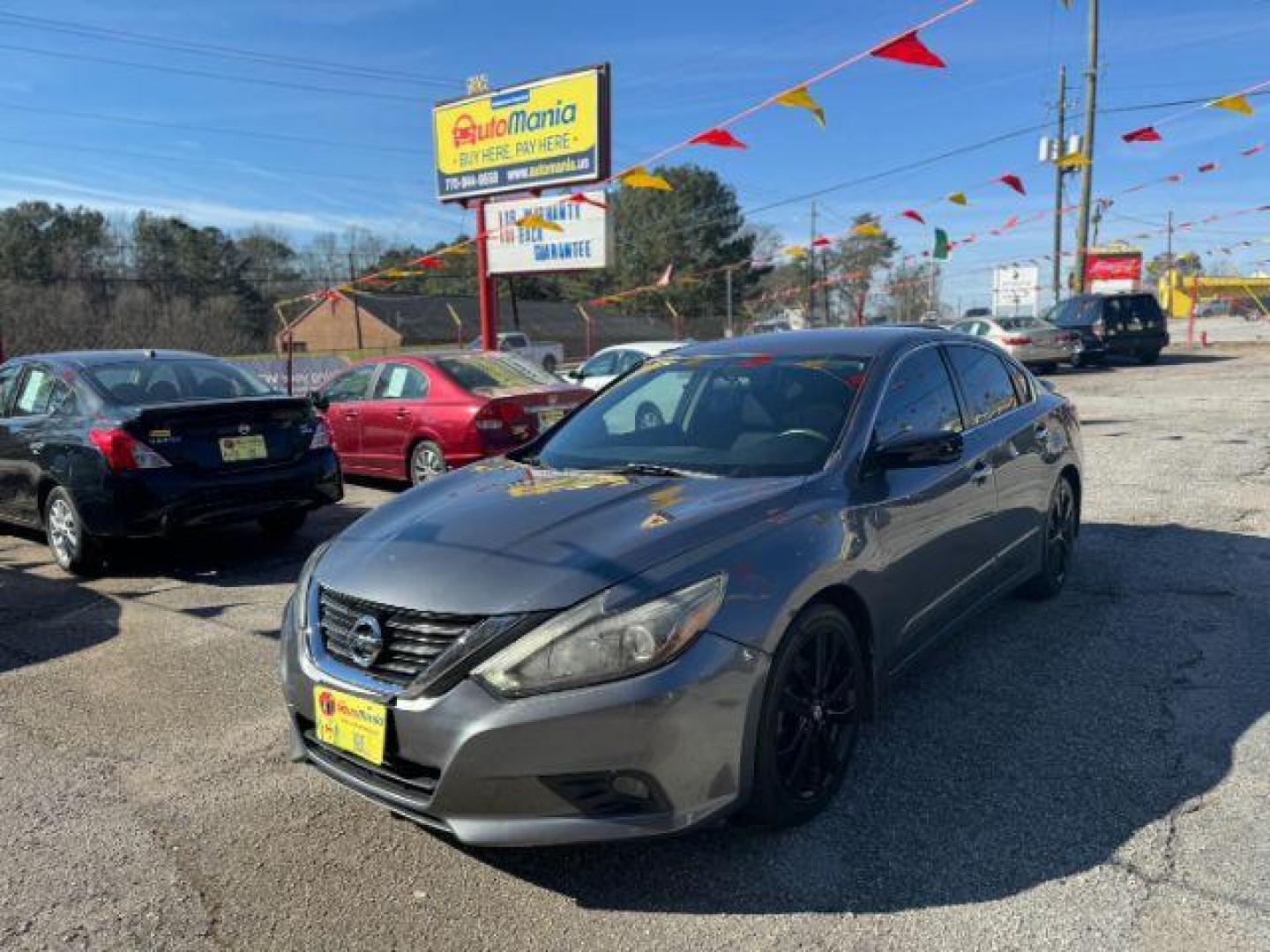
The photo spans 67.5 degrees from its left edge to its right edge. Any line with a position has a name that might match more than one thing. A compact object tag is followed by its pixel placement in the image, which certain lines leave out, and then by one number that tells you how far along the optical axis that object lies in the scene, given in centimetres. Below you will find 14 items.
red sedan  876
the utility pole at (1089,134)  2886
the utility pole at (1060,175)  3300
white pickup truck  3562
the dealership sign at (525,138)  1514
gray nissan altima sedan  249
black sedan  604
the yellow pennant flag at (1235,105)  1048
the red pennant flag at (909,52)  788
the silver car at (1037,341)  2278
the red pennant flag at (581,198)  1559
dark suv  2352
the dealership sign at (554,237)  1745
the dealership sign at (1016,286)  4428
